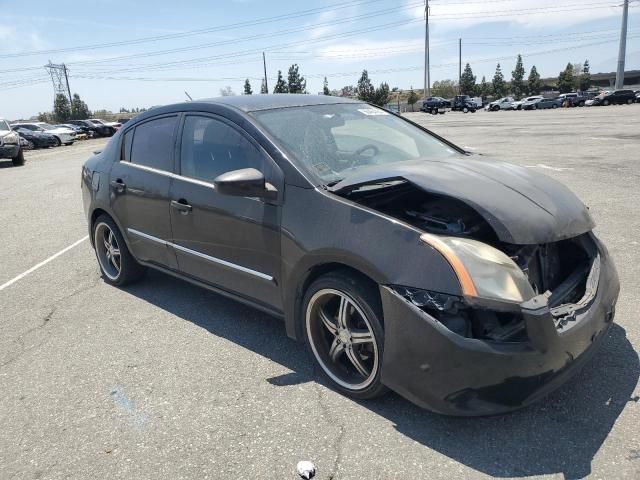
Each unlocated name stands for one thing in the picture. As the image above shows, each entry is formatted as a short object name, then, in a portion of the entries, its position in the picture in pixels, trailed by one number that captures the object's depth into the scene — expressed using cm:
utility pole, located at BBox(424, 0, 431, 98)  7519
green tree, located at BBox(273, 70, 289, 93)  7431
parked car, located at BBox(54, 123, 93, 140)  4203
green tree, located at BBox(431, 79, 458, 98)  10329
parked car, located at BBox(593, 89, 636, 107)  4991
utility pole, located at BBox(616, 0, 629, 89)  6356
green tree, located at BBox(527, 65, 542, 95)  9488
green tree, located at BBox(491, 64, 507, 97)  9850
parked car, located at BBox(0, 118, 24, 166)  1848
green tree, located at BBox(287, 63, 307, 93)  7344
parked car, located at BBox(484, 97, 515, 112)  6094
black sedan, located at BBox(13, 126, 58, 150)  3180
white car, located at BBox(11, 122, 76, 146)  3466
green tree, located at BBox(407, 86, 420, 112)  8007
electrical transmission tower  8325
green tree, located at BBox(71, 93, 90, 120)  7481
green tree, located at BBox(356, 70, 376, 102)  7894
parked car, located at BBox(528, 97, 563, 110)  5856
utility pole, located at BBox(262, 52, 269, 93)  6844
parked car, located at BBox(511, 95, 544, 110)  5882
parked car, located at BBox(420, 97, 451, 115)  5853
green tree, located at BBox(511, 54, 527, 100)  9694
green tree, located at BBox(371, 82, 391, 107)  7713
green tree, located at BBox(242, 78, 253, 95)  8197
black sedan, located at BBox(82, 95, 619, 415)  235
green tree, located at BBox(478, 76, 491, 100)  9948
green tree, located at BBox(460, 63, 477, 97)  9738
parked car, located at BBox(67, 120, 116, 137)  4469
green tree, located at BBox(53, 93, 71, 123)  7288
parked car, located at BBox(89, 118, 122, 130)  4469
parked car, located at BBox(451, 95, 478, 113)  6019
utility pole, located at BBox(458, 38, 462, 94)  10089
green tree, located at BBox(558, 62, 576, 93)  8694
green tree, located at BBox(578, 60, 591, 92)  8758
